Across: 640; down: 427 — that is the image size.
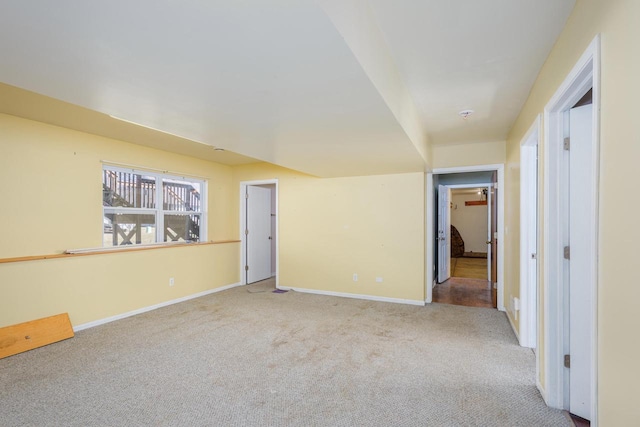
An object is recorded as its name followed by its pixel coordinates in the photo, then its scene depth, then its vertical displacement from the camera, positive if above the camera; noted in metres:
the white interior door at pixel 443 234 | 5.93 -0.42
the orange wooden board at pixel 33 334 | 2.86 -1.23
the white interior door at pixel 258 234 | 6.02 -0.43
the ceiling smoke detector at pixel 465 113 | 3.10 +1.05
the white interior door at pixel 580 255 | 1.84 -0.26
